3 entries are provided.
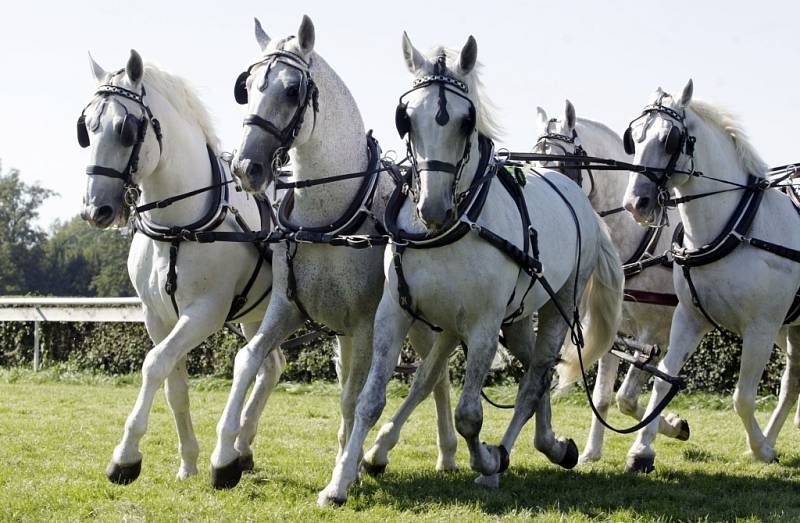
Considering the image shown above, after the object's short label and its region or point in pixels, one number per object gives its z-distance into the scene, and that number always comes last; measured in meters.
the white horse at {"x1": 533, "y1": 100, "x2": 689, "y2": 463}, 7.21
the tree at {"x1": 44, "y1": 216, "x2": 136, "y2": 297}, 53.25
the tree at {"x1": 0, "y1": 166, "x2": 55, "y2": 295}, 51.97
